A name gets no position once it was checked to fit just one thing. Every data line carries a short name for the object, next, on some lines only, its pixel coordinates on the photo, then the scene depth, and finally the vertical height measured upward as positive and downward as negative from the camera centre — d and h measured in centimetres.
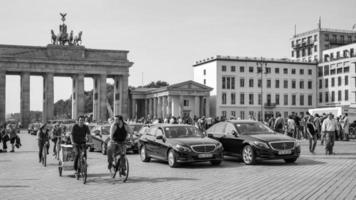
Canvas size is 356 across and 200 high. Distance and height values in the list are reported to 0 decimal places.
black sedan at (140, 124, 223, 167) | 1872 -128
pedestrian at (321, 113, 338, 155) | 2333 -97
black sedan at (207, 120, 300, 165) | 1914 -116
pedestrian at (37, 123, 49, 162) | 2078 -100
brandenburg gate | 8725 +690
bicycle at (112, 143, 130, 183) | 1470 -160
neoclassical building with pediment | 10150 +204
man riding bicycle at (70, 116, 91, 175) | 1535 -77
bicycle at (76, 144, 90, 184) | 1438 -148
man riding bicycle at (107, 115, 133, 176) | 1523 -76
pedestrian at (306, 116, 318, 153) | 2412 -99
